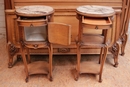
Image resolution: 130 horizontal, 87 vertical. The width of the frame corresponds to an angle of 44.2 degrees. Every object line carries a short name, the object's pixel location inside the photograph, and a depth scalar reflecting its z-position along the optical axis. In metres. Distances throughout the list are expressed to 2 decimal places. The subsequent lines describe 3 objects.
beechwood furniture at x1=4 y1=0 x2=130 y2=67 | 1.90
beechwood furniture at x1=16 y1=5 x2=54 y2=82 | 1.51
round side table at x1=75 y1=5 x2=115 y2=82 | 1.52
